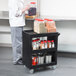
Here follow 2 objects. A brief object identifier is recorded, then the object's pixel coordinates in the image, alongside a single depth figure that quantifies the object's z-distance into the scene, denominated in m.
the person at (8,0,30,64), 3.36
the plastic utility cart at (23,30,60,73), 3.09
